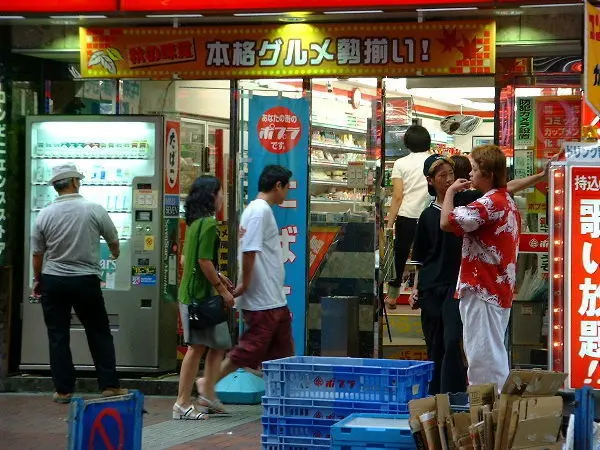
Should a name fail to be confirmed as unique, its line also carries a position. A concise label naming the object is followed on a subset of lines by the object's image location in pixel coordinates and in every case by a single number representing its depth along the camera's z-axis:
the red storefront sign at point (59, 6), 10.48
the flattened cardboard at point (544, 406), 5.17
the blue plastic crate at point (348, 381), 5.87
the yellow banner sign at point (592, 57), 7.39
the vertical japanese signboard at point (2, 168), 11.35
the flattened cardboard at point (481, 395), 5.40
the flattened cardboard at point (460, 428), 5.19
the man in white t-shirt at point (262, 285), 9.28
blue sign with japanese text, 11.04
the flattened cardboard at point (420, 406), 5.20
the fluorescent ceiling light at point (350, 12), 10.31
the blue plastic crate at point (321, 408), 5.87
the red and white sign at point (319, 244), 11.12
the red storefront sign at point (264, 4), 10.02
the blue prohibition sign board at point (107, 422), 5.41
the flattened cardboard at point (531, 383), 5.44
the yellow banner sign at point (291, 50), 10.58
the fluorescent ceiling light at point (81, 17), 10.74
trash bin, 10.77
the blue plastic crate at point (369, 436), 5.33
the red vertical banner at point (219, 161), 11.28
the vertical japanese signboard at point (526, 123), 10.71
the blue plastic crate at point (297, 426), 5.97
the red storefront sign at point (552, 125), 10.68
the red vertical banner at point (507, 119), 10.70
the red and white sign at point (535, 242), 10.70
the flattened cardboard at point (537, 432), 5.04
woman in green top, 9.39
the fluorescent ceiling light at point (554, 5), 9.92
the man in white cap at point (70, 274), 10.24
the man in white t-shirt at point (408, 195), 11.06
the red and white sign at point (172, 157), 11.27
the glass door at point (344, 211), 10.91
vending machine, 11.29
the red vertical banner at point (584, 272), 7.96
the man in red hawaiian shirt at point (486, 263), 7.43
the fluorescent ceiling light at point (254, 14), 10.42
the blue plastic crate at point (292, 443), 5.95
